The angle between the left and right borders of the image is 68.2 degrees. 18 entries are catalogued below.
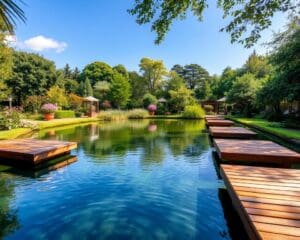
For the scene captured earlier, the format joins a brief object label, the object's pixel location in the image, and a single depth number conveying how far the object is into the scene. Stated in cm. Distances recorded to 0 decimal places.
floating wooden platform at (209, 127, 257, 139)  844
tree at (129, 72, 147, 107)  3189
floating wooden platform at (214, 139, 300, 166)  471
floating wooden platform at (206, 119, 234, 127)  1275
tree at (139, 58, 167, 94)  3209
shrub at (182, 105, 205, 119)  2247
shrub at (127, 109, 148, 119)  2355
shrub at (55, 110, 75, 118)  1897
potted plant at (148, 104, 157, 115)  2628
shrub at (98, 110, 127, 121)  2120
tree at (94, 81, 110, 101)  2963
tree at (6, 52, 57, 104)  2134
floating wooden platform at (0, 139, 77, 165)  523
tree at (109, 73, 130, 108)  2620
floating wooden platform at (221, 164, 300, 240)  187
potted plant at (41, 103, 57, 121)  1670
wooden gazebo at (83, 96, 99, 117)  2319
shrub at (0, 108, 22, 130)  1035
